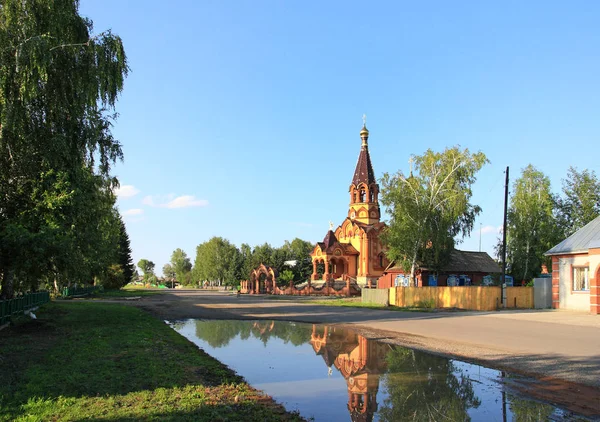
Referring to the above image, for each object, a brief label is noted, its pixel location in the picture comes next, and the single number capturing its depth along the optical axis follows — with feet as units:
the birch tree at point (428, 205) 133.80
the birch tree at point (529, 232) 165.37
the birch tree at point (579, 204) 170.81
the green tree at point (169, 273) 573.57
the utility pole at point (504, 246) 108.58
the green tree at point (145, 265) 644.27
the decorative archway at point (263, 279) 221.66
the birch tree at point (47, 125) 48.28
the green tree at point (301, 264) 250.78
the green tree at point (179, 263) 540.85
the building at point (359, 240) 210.59
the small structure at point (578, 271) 97.86
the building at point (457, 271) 156.97
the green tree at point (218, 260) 335.10
